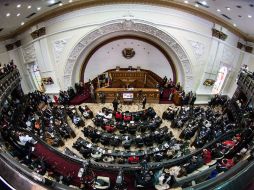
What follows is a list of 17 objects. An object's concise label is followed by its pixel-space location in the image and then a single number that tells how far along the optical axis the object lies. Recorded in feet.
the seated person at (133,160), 36.60
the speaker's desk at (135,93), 52.39
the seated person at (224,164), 28.34
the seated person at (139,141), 40.34
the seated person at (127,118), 45.18
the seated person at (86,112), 47.55
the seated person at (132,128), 42.86
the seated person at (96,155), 37.66
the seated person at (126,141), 40.27
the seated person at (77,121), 45.22
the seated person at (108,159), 37.18
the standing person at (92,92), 51.84
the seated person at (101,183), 29.02
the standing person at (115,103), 48.75
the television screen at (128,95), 52.26
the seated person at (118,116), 45.32
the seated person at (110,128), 43.54
